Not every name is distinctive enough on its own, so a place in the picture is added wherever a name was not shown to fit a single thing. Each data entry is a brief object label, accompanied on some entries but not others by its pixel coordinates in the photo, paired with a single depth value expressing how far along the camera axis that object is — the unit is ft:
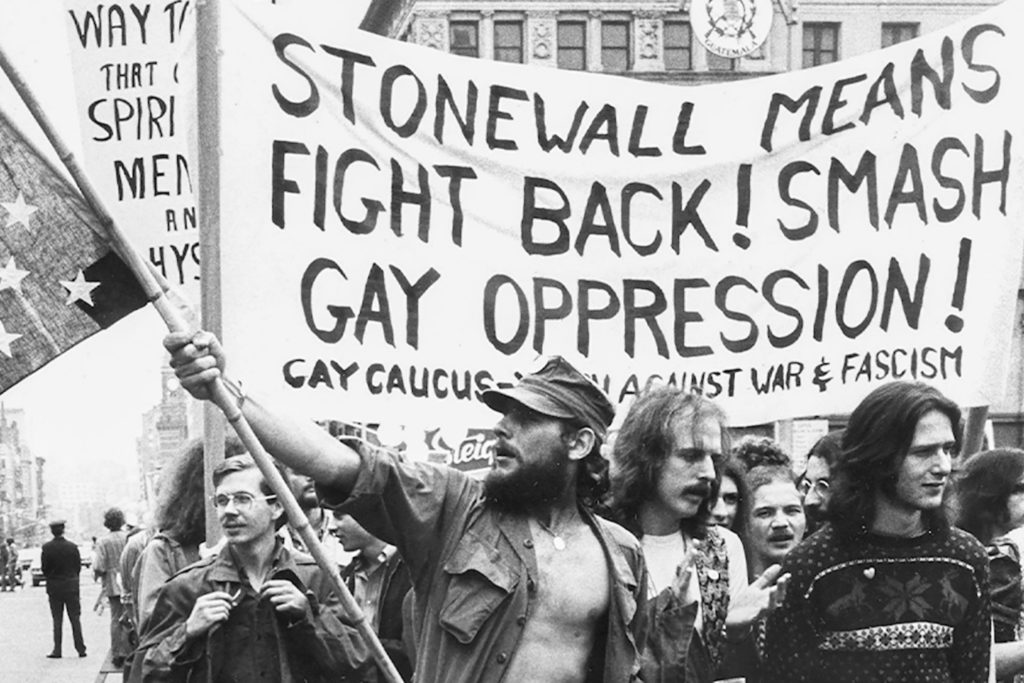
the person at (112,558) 55.93
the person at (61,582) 68.13
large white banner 20.53
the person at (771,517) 20.74
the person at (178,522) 24.00
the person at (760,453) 21.47
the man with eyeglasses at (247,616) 19.83
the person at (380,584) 22.65
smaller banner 25.17
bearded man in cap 14.78
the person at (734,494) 21.11
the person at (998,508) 22.21
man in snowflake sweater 16.76
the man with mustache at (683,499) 17.72
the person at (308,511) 23.36
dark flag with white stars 15.33
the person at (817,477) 20.83
